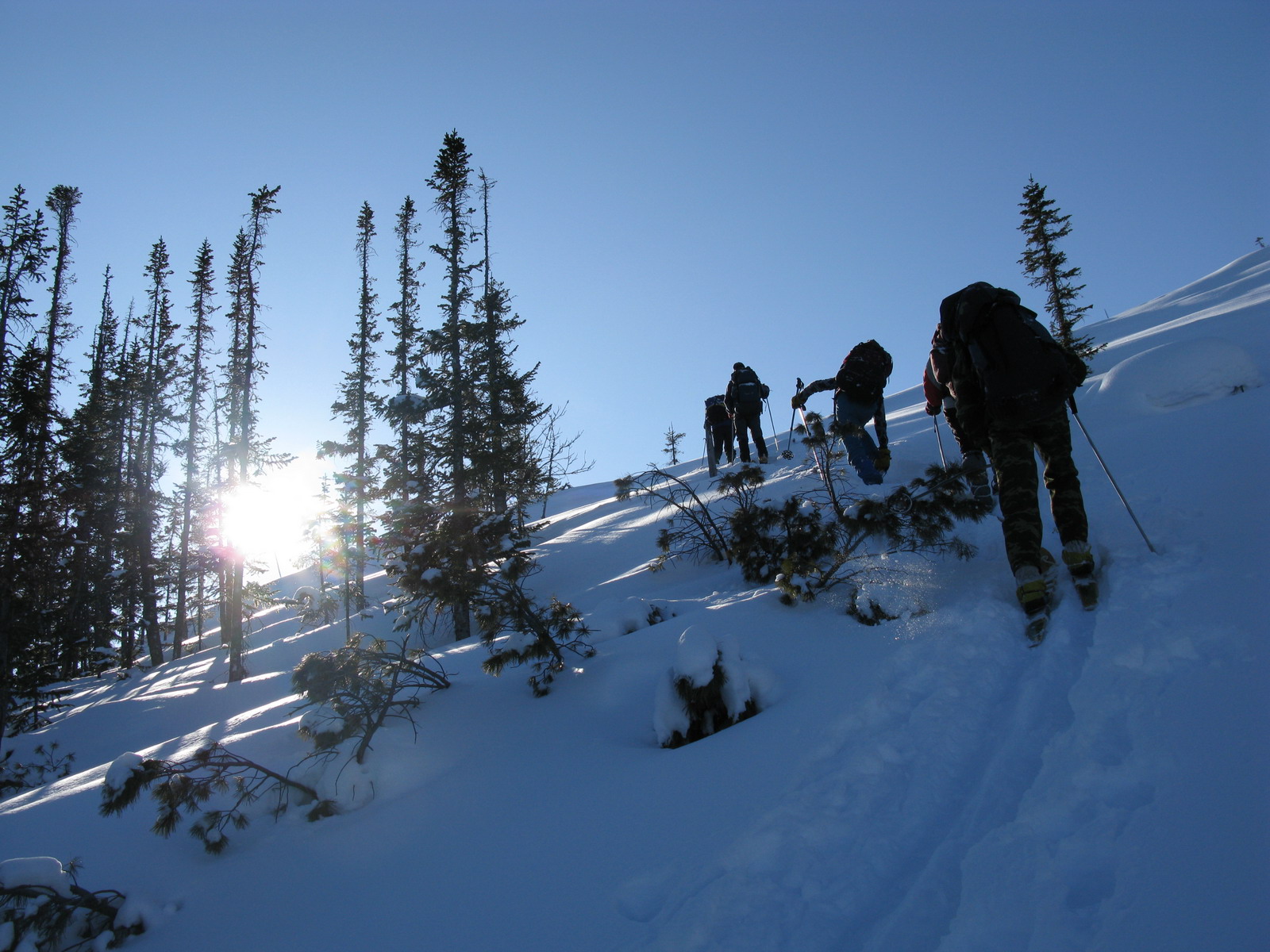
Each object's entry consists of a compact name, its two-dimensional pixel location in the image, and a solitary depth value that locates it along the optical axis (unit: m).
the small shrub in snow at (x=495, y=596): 3.80
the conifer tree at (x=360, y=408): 17.75
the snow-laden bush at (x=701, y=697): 2.86
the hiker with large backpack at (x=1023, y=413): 3.26
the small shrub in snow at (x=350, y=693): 3.02
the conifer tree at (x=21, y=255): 13.78
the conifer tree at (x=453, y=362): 11.88
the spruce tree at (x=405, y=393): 12.09
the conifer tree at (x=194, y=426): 19.98
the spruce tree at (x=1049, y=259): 20.83
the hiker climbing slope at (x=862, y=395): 6.62
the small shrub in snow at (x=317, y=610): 15.01
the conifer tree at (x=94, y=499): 17.00
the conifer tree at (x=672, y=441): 45.34
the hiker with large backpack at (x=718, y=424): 12.67
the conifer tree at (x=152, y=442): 19.21
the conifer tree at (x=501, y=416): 11.85
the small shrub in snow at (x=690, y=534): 6.05
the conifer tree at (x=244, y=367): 15.64
